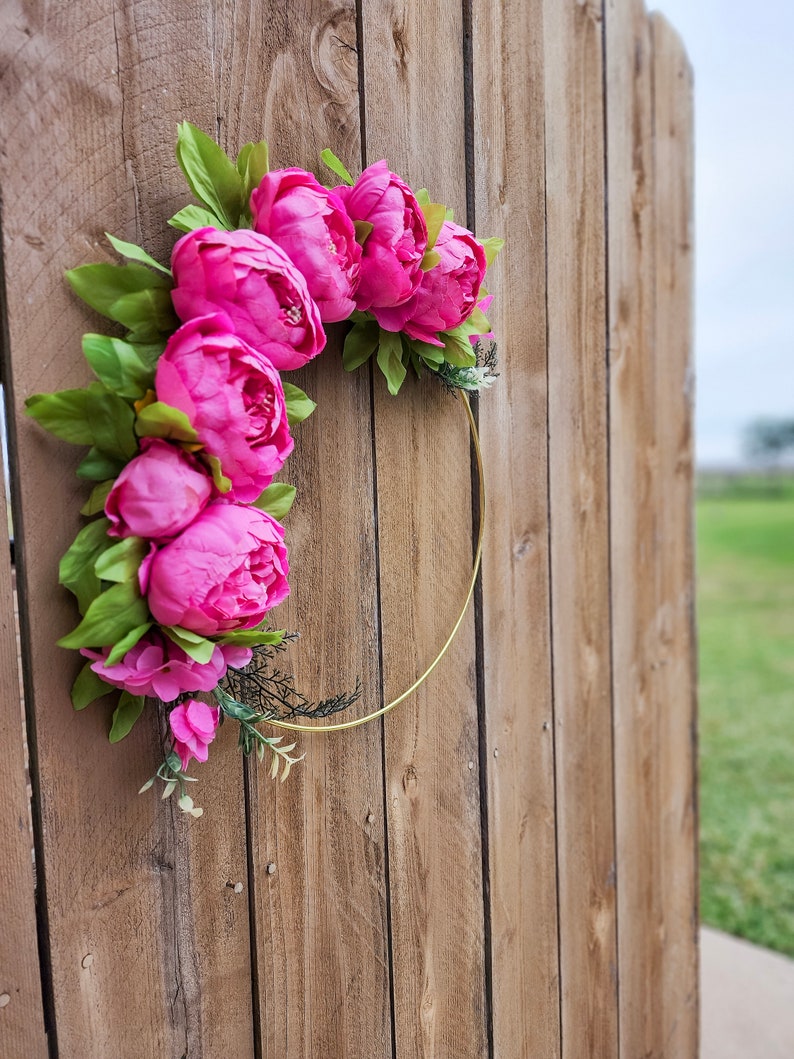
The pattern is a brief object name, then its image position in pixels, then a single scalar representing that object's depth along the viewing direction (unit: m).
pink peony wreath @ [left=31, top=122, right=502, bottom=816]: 0.49
